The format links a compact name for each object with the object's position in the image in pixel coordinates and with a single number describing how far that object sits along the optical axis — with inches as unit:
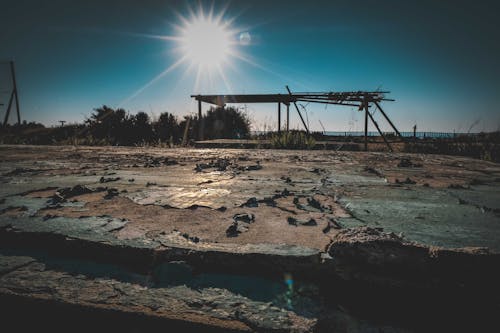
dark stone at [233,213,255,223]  40.9
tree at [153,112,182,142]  477.9
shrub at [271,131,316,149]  251.3
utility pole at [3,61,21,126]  524.7
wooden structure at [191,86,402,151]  287.3
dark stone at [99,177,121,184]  75.5
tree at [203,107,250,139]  612.4
